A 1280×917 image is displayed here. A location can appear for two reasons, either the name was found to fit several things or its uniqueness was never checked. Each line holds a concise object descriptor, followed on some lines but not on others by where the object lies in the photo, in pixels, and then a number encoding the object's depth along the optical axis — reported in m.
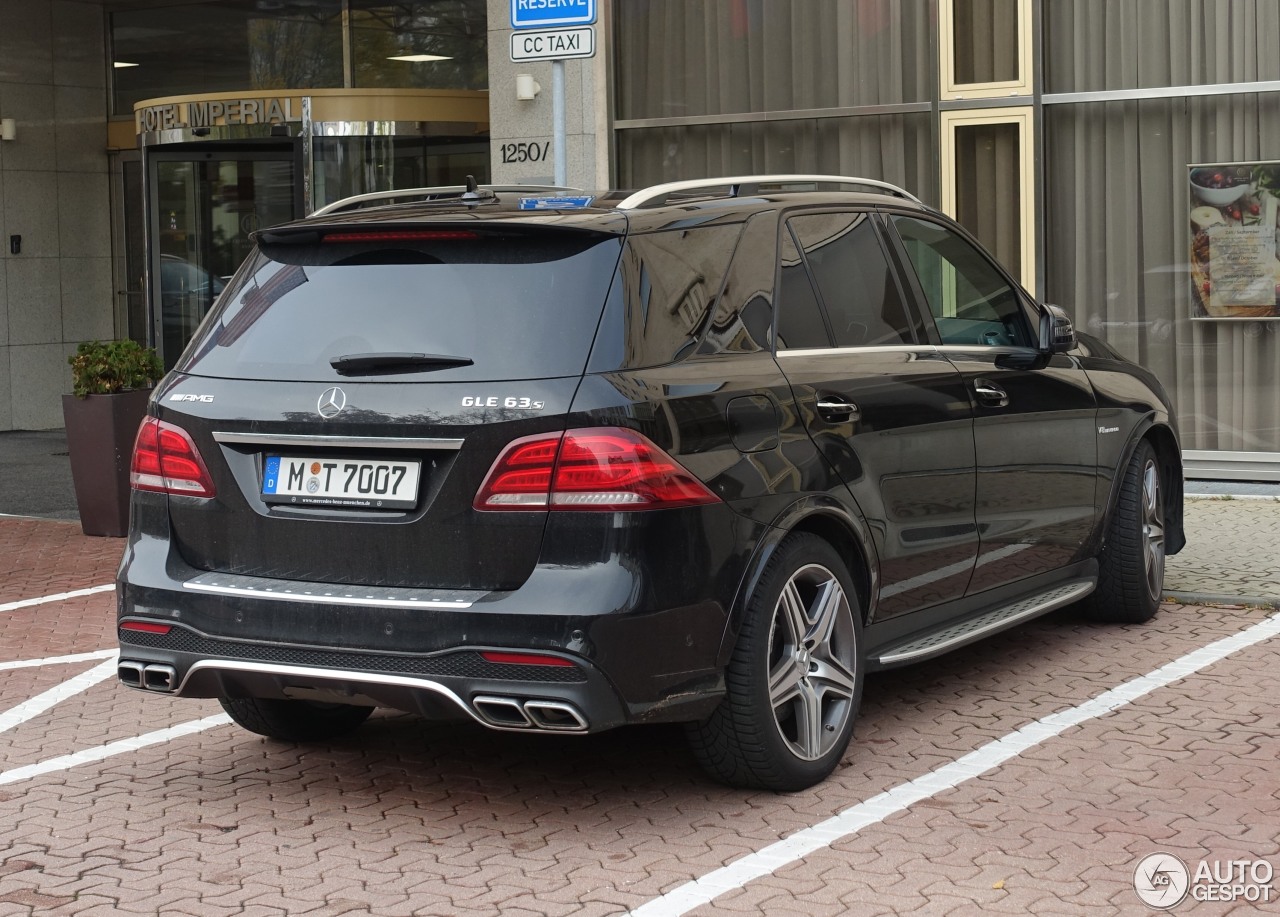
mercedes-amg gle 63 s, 4.66
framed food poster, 11.80
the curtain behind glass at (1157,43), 11.78
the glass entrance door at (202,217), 15.63
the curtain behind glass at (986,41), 12.31
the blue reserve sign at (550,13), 8.15
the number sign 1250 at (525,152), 13.55
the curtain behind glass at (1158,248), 11.95
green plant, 11.17
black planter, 11.06
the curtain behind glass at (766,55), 12.70
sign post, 8.19
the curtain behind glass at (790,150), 12.73
